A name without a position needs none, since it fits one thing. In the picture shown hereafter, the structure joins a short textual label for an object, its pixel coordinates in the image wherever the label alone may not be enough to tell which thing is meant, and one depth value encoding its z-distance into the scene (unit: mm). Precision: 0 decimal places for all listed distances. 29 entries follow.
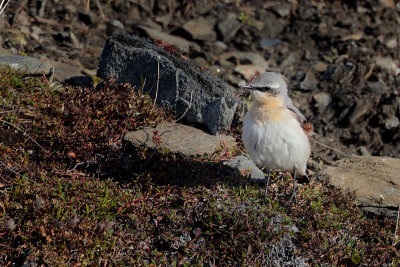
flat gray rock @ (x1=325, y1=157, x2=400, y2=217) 6992
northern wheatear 6266
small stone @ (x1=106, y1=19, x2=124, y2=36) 12052
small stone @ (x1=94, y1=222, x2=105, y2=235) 5543
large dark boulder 8055
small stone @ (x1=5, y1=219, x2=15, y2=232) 5539
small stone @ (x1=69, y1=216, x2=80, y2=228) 5557
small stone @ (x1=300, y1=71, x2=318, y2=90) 11344
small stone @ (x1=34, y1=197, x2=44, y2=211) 5613
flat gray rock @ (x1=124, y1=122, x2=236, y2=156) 7406
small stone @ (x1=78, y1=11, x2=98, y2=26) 12266
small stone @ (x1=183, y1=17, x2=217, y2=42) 12664
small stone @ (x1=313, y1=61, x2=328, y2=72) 11912
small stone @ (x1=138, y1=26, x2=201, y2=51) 11750
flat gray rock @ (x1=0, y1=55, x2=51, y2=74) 8281
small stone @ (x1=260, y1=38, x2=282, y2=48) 12820
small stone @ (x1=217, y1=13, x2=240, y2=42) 12875
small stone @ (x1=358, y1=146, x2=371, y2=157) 9547
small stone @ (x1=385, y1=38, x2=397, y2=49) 12461
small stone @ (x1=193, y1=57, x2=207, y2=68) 11525
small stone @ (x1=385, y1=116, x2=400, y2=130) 10023
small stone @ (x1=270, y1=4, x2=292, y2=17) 13336
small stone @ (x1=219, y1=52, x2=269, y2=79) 11562
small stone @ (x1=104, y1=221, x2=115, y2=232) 5621
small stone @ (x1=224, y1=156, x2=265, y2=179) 7215
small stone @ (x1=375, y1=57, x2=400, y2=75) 11773
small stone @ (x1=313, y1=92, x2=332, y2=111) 10891
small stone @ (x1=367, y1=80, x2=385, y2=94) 10967
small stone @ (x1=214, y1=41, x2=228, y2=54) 12461
